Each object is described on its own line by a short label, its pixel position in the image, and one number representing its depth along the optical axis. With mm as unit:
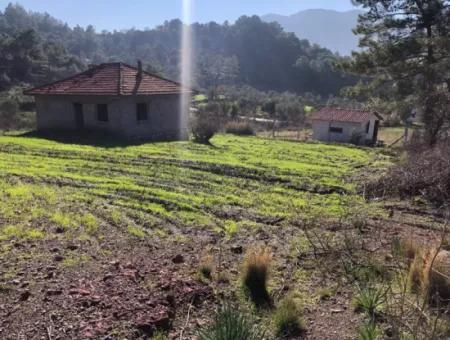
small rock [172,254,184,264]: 5863
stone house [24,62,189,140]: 20984
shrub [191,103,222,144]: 21406
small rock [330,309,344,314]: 4574
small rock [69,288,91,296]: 4646
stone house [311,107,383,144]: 31031
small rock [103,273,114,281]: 5082
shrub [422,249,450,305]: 4562
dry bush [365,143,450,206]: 9633
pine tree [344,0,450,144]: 19812
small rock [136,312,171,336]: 4086
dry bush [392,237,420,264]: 5594
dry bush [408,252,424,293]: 4785
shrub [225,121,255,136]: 28422
